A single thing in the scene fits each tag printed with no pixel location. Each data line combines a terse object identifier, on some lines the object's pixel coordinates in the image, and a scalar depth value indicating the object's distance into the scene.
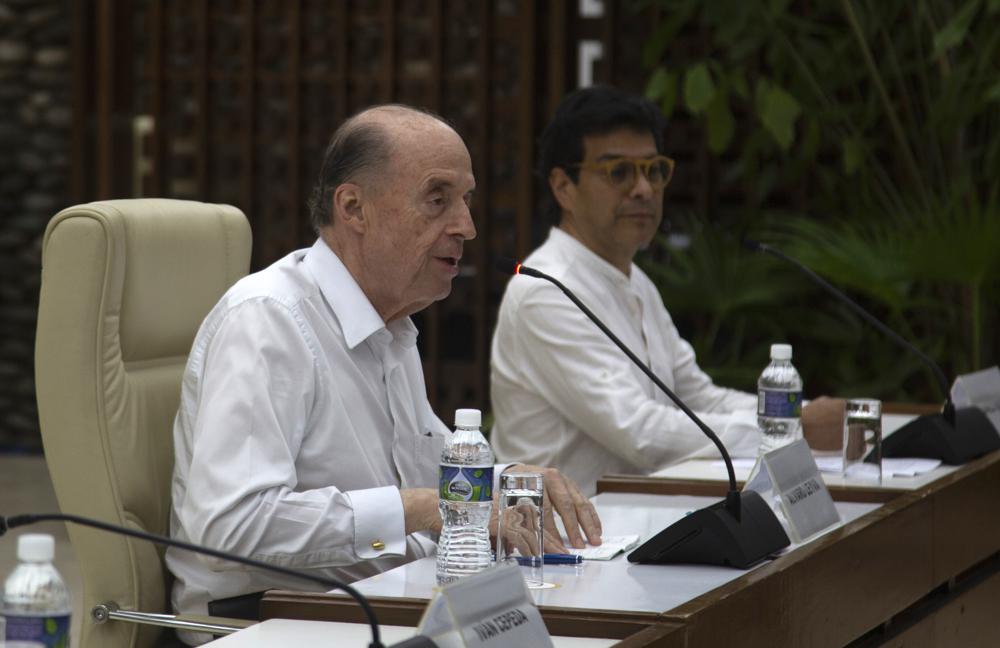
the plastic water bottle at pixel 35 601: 2.61
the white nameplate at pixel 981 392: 6.50
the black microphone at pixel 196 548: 2.68
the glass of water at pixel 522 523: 3.92
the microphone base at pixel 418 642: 2.80
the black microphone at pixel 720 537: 4.02
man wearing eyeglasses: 6.26
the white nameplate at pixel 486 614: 2.88
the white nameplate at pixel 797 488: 4.36
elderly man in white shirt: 4.14
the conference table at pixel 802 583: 3.52
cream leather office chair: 4.44
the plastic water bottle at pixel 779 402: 6.04
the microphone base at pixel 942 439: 5.94
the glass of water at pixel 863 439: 5.50
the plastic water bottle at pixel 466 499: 3.86
